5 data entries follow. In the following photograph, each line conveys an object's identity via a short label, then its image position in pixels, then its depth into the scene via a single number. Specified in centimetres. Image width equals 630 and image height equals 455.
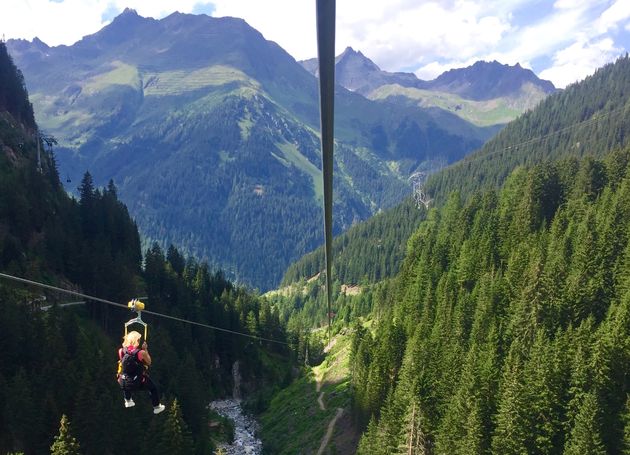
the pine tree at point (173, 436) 5481
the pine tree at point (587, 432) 4466
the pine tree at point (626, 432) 4609
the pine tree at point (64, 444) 4334
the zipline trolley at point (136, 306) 1124
